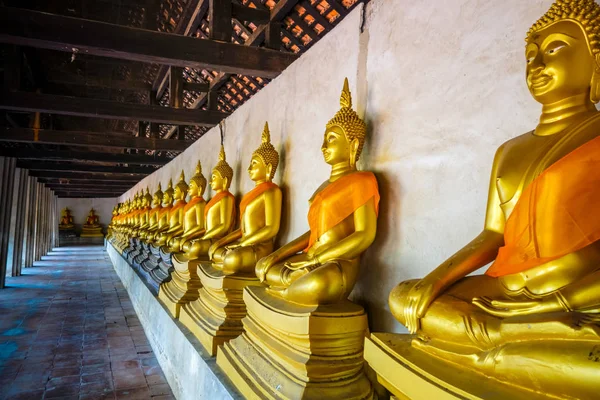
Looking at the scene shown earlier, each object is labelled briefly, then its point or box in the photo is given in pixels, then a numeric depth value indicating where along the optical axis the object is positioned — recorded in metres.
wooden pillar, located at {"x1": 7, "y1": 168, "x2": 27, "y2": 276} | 8.61
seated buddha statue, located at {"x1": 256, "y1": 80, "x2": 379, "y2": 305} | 1.64
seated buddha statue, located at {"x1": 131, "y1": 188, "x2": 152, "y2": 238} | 7.83
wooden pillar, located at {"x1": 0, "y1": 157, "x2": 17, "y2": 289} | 7.28
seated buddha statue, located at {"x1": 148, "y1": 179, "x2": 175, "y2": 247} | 5.86
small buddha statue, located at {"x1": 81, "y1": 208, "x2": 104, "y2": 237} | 23.12
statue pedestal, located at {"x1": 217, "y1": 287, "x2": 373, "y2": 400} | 1.53
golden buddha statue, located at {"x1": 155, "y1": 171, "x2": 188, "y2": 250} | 4.77
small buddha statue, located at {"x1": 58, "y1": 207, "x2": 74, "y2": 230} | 23.20
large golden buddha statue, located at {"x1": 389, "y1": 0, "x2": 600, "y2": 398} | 0.87
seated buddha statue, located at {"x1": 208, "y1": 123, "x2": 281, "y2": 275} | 2.54
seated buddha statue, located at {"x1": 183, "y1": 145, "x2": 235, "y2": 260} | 3.46
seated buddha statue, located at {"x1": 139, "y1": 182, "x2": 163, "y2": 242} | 6.56
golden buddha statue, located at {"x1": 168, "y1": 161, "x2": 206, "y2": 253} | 4.03
